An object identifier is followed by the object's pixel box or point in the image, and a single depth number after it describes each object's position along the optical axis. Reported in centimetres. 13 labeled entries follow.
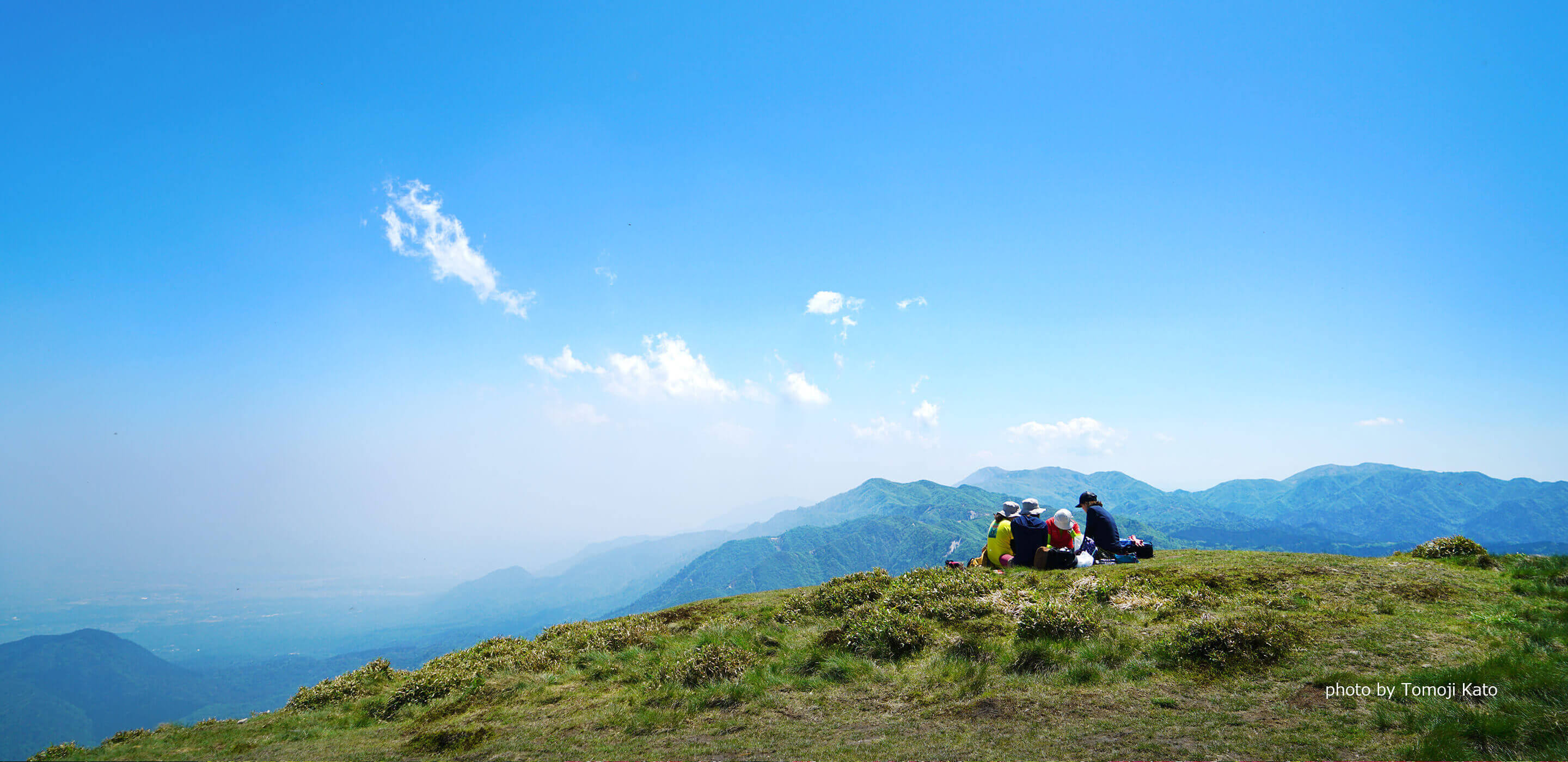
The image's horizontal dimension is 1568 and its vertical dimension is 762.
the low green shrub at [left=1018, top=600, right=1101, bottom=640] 1204
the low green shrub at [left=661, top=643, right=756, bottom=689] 1191
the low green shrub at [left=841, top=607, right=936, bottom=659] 1252
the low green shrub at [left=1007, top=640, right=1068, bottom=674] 1091
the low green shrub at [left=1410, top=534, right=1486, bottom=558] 1716
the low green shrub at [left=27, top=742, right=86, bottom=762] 985
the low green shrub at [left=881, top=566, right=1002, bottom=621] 1423
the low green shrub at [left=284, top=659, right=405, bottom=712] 1308
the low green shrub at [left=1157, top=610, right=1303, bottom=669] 1014
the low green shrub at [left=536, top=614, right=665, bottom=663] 1534
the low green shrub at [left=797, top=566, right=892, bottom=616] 1633
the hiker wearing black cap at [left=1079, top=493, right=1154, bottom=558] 1920
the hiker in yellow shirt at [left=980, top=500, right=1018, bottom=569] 1928
